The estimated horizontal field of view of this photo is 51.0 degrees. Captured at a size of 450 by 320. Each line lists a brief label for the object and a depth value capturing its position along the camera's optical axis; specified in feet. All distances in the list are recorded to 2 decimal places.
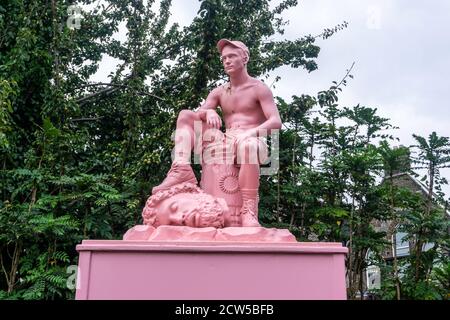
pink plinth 9.50
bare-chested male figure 11.69
